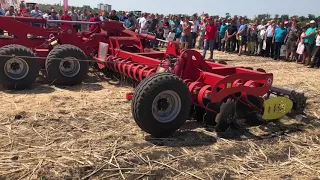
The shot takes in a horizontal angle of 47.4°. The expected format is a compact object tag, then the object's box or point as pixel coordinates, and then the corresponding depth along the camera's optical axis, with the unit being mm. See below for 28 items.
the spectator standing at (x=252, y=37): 16750
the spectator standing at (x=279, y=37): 15289
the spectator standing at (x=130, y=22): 17094
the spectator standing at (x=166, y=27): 19328
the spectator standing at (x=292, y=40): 14875
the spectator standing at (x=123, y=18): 19131
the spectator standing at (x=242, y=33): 16625
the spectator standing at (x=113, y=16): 16236
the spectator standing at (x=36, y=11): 15781
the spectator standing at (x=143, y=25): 17777
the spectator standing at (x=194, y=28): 18328
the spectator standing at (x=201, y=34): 18230
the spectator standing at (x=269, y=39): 15893
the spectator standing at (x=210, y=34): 14047
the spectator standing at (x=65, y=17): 13755
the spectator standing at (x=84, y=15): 19811
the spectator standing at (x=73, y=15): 18319
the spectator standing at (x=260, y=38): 16609
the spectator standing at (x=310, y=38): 13742
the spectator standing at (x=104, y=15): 17211
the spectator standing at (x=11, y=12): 15336
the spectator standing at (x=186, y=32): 15633
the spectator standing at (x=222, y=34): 18203
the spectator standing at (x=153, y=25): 18739
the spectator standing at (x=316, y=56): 13336
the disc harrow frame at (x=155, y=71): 4923
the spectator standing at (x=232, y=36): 17312
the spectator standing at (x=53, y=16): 15883
